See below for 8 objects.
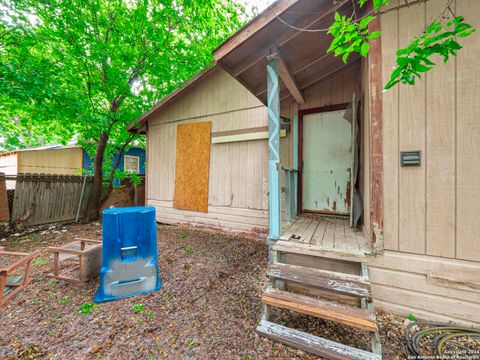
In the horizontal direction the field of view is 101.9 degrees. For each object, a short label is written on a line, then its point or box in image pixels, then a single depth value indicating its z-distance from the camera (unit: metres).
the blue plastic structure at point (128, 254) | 2.26
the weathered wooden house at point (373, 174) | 1.73
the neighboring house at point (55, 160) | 10.30
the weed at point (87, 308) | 2.07
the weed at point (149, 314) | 1.99
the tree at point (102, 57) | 4.13
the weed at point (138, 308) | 2.07
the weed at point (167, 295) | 2.31
